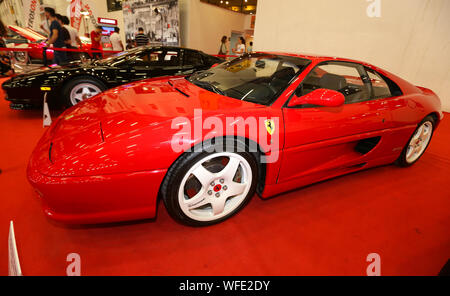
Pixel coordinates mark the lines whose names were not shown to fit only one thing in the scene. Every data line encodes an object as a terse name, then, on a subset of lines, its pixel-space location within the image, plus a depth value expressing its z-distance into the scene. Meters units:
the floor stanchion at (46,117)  2.60
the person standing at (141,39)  6.49
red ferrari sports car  1.12
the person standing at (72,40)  4.86
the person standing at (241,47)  7.97
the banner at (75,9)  10.85
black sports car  2.82
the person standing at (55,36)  4.28
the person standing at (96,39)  6.61
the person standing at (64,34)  4.46
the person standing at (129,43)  10.55
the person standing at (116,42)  6.51
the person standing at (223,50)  7.91
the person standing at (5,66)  5.29
